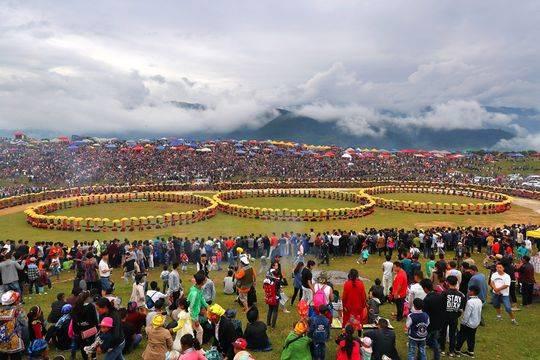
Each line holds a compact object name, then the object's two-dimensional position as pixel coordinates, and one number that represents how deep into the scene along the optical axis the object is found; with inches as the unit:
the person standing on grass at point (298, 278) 527.7
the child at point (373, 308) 425.2
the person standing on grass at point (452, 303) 379.6
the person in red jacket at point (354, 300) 411.2
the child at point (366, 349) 336.5
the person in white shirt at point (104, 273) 571.5
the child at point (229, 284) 635.5
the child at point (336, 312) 470.6
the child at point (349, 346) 318.7
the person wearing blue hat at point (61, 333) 410.3
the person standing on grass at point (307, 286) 449.4
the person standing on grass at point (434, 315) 374.0
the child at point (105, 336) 331.6
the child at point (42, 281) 671.1
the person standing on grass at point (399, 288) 483.8
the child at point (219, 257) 866.8
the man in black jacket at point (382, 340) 346.6
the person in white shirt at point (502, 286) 489.7
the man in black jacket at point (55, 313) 429.1
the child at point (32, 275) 648.4
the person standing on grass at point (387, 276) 555.2
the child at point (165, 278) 574.9
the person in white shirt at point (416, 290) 423.5
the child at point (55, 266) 783.7
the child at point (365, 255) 914.7
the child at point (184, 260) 844.6
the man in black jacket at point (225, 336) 362.0
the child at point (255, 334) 404.8
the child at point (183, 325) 362.5
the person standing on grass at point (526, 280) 560.7
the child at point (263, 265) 818.2
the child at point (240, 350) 299.7
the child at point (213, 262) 859.4
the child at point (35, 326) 378.6
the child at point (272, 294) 462.0
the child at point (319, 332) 362.6
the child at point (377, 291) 483.6
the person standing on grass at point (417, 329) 353.4
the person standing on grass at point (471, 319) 389.1
